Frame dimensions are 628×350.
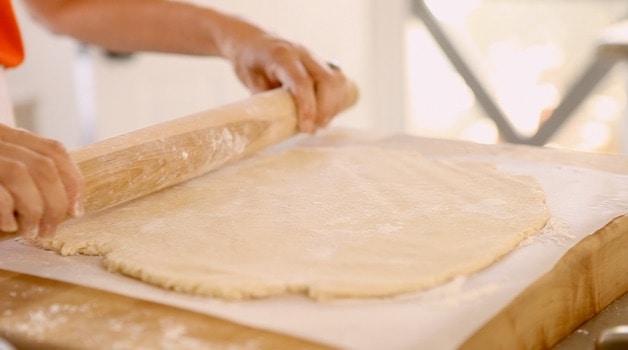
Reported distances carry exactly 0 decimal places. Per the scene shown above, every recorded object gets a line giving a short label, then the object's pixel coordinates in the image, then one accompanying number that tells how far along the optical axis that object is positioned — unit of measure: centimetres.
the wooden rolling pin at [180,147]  107
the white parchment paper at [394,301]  77
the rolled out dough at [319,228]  87
